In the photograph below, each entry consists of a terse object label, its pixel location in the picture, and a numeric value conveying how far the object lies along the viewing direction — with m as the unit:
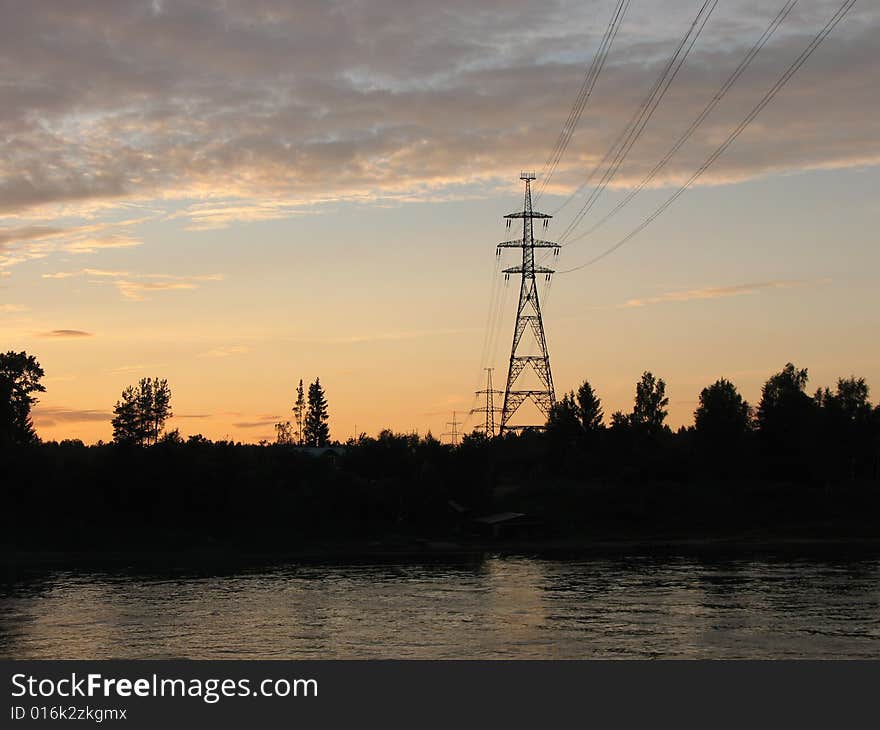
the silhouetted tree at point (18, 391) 112.56
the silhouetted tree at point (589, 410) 125.56
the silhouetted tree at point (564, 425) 121.50
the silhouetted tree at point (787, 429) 112.19
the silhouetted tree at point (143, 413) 126.69
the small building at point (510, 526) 92.31
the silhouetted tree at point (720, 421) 114.62
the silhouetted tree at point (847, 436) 110.94
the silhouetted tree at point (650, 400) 149.75
